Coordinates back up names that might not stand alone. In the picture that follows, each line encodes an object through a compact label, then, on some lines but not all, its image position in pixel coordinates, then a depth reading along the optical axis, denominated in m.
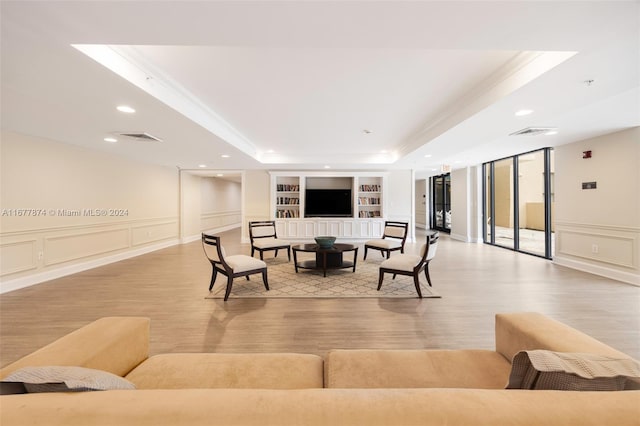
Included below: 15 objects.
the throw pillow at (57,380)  0.76
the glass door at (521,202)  6.19
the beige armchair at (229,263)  3.67
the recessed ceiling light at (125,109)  3.16
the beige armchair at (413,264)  3.73
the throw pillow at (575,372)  0.82
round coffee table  4.70
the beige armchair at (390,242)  5.60
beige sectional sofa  0.63
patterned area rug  3.80
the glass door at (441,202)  11.33
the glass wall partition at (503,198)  7.97
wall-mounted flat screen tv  8.91
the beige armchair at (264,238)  5.63
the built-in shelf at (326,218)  8.78
